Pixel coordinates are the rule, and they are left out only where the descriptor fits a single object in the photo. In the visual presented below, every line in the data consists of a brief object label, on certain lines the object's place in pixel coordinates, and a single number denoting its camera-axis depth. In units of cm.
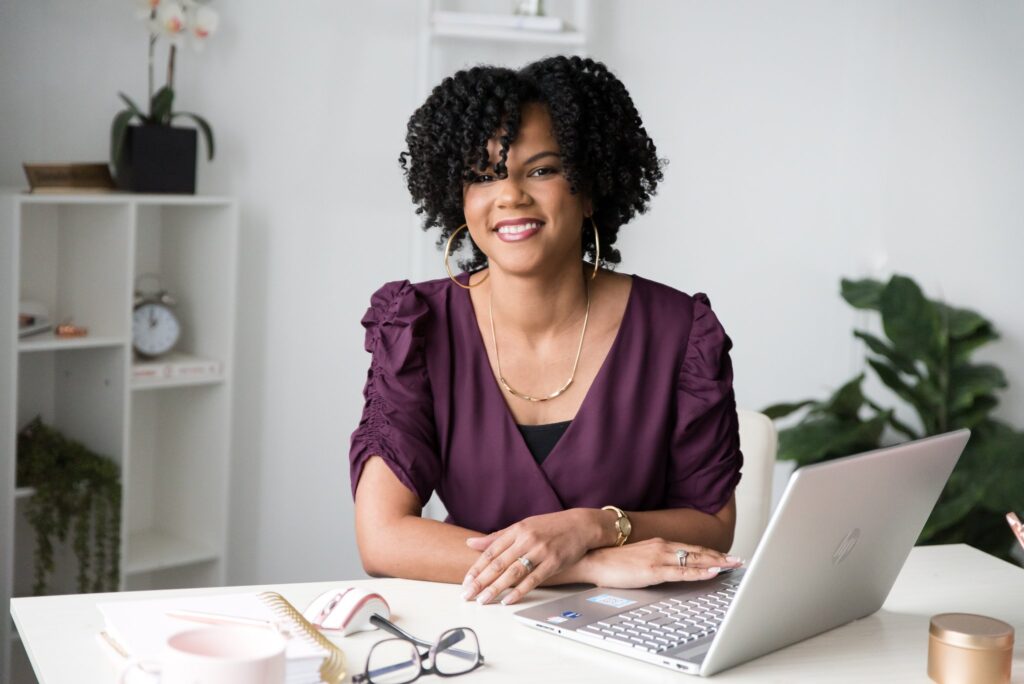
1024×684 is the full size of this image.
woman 196
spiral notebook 122
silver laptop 127
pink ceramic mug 101
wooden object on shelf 282
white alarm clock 308
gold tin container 130
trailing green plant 290
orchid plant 295
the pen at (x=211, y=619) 135
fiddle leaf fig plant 344
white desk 132
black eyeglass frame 127
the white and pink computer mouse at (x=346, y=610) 140
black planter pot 295
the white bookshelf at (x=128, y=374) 287
